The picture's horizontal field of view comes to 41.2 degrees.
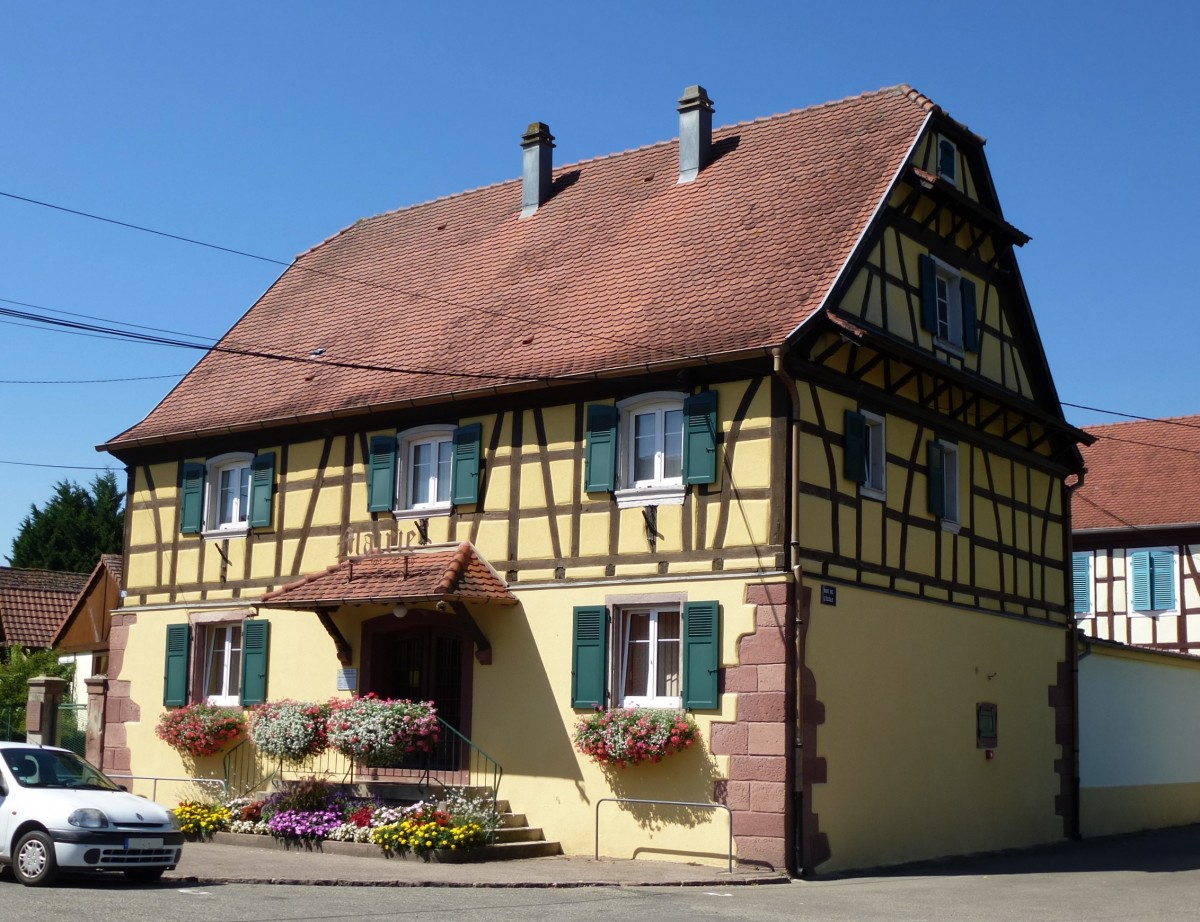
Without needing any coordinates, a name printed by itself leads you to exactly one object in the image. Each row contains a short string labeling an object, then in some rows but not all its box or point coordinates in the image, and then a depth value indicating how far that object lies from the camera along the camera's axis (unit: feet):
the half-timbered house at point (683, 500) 60.64
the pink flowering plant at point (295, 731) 69.26
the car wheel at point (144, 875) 49.98
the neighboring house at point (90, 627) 138.92
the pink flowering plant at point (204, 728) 74.38
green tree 201.05
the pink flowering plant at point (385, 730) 64.57
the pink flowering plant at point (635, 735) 59.72
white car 47.55
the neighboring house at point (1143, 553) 115.03
